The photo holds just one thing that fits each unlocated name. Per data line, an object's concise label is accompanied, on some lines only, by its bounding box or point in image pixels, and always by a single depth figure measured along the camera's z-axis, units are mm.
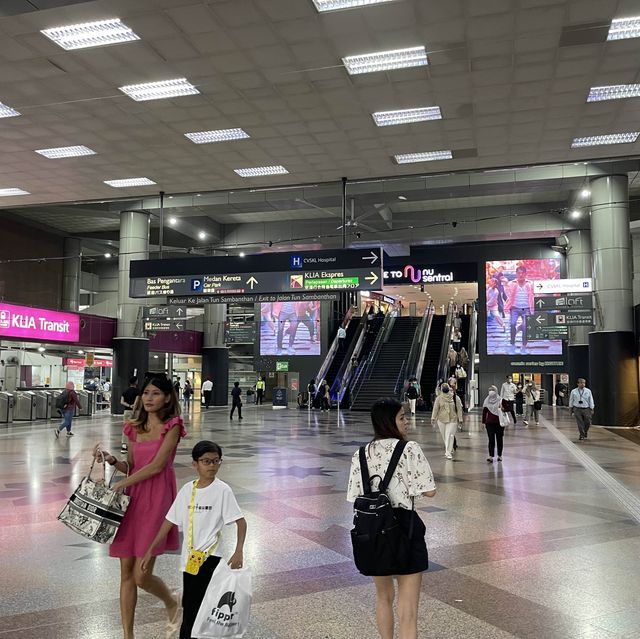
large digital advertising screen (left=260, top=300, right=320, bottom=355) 34500
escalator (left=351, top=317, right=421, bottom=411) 26844
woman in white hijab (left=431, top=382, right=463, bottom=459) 11312
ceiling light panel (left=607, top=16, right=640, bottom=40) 7383
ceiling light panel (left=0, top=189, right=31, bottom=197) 14022
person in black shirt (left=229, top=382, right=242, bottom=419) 22406
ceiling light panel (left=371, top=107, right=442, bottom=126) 9953
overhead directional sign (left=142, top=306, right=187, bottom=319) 22438
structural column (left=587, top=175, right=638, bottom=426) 19375
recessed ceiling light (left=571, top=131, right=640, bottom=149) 10883
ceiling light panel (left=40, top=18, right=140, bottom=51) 7570
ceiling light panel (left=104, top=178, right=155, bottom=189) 13484
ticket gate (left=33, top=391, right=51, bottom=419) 22422
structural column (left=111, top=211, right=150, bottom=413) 24609
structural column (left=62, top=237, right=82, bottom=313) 29688
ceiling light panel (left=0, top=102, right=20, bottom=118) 9680
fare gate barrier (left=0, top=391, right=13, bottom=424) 20484
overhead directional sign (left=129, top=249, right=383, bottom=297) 13508
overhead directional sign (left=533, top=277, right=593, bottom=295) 20094
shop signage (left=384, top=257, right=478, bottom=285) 31703
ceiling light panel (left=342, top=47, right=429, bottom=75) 8172
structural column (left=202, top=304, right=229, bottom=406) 33828
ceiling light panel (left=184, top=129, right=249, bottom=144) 10812
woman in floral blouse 3039
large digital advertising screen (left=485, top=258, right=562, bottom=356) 30375
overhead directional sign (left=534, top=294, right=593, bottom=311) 19875
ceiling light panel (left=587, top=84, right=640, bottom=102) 9094
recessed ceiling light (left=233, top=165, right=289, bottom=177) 12664
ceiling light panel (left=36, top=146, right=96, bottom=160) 11469
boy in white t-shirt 3002
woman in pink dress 3348
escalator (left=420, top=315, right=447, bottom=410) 26828
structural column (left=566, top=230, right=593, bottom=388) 26188
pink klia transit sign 21436
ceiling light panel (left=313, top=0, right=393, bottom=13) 7010
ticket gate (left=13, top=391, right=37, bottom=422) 21781
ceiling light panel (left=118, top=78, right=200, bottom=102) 9016
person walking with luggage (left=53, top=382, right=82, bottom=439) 15398
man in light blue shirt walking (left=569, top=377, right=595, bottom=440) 14852
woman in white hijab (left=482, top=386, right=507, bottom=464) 10984
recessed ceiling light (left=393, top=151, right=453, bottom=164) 12016
